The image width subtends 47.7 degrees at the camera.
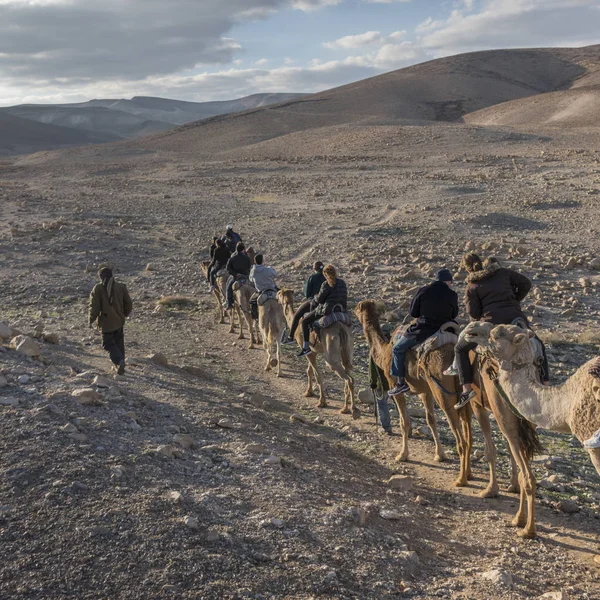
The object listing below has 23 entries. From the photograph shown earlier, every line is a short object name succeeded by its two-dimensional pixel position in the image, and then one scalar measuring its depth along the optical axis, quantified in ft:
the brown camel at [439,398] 25.81
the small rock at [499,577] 18.22
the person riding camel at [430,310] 26.91
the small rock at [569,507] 23.47
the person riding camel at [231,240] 52.09
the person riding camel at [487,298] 24.39
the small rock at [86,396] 27.04
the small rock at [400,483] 25.11
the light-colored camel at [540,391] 18.43
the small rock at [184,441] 25.03
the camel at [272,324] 42.22
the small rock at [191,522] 18.95
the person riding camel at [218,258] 53.78
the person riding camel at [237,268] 48.78
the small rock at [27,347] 33.63
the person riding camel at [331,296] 34.86
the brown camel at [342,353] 34.83
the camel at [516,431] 21.77
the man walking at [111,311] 35.53
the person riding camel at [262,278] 43.32
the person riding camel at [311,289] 37.63
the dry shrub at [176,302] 56.44
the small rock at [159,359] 39.73
